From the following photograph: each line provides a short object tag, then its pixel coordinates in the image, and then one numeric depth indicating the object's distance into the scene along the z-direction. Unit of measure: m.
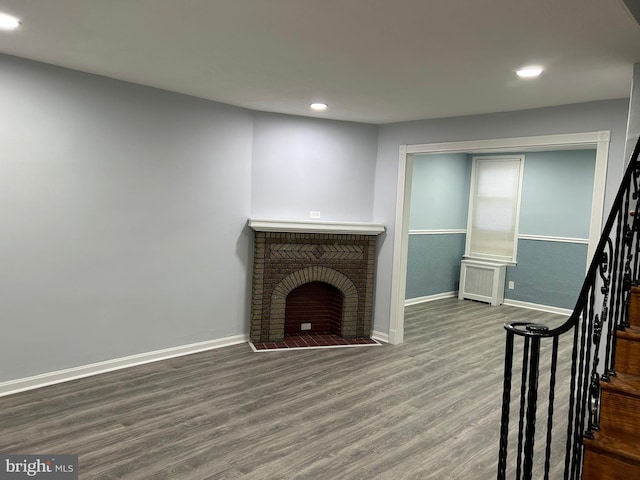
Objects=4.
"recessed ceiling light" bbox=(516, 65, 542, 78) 2.98
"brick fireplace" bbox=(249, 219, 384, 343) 4.92
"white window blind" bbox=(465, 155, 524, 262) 7.44
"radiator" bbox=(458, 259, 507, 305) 7.41
